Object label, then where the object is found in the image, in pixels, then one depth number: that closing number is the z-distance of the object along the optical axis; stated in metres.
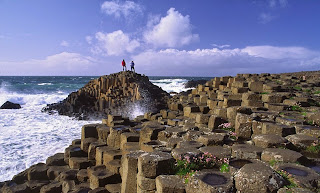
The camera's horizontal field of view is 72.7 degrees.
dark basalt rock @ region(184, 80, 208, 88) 48.42
